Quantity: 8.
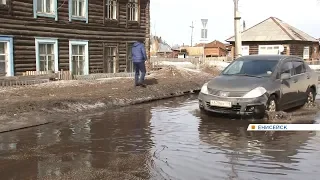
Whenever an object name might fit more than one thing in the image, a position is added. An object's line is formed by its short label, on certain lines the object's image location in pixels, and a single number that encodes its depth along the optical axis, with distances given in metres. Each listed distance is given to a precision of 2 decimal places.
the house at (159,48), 82.41
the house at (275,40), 42.94
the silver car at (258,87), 9.43
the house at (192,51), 75.06
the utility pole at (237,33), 21.86
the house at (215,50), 74.57
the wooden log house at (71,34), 17.75
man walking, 15.15
